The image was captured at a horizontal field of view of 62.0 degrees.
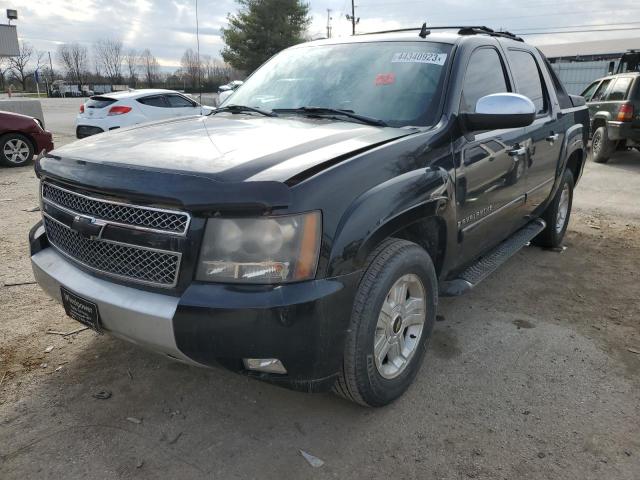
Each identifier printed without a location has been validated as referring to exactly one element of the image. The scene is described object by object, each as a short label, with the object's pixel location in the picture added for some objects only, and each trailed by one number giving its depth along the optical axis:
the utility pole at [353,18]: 54.26
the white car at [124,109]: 13.67
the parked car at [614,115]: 10.34
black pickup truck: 2.07
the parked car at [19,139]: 10.06
